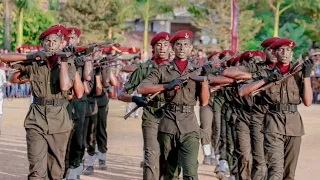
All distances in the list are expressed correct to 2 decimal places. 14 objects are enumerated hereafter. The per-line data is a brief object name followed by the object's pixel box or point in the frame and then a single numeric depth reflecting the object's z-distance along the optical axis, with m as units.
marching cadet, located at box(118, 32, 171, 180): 10.20
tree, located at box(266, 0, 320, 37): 51.56
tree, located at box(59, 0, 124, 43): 50.75
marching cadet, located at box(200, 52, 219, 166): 14.11
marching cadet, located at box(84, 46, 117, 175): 13.55
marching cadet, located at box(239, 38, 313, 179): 9.51
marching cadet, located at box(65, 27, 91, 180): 12.18
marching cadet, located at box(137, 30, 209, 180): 9.36
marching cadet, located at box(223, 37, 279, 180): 10.71
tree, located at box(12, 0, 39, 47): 46.44
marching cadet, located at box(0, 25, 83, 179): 9.52
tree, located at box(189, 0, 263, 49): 52.00
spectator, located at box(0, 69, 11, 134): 18.68
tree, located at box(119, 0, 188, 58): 52.12
